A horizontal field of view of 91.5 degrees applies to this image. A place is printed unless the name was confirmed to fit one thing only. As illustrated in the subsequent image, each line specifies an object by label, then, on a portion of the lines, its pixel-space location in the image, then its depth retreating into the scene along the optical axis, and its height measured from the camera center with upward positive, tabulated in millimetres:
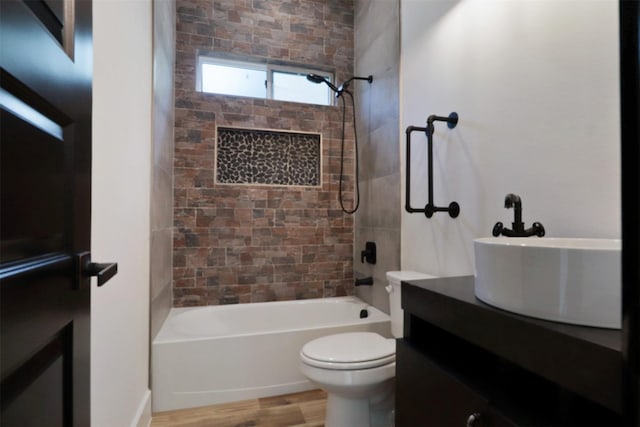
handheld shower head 2498 +1094
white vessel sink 614 -147
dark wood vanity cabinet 579 -432
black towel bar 1569 +222
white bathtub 1812 -885
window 2606 +1171
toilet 1428 -745
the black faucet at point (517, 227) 1080 -44
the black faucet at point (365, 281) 2476 -536
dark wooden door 446 +9
